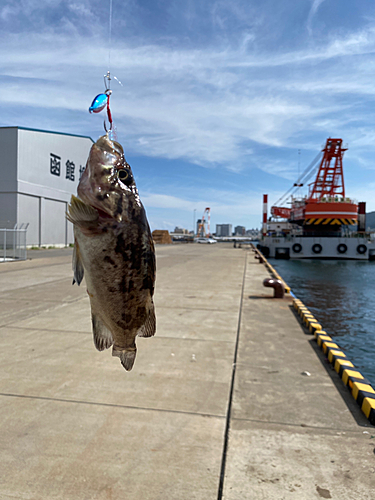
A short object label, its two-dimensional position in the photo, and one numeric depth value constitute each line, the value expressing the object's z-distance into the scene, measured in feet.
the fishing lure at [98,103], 4.30
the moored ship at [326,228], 135.33
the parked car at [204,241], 258.67
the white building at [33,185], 84.38
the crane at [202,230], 447.83
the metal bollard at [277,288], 34.73
